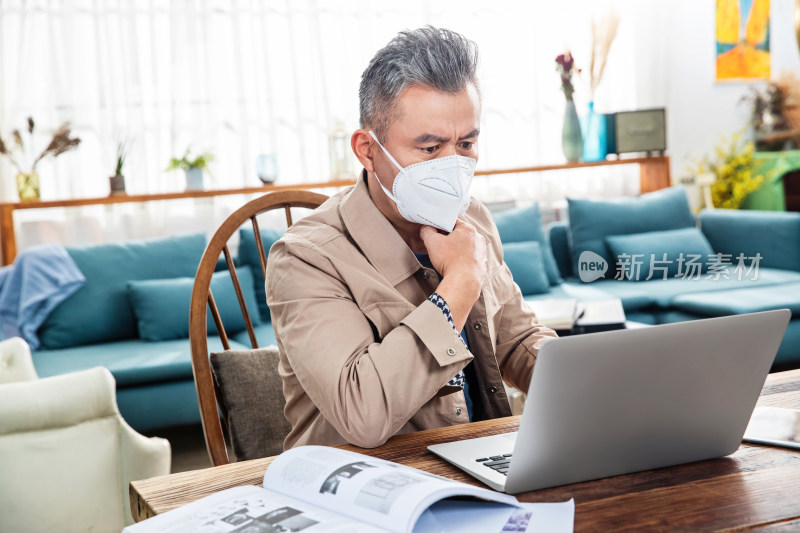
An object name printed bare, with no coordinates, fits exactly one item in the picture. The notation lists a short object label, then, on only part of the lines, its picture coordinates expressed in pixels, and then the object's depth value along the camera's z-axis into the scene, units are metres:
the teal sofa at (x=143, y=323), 3.07
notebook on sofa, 2.46
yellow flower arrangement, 4.84
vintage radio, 4.64
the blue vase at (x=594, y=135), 4.68
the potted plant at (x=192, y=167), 4.03
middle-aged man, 1.07
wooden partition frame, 3.79
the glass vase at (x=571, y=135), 4.64
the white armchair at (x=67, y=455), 1.75
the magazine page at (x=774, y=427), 0.95
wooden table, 0.72
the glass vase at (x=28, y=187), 3.84
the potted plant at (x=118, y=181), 3.94
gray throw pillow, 1.36
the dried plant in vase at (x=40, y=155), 3.83
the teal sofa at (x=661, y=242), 3.27
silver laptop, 0.74
